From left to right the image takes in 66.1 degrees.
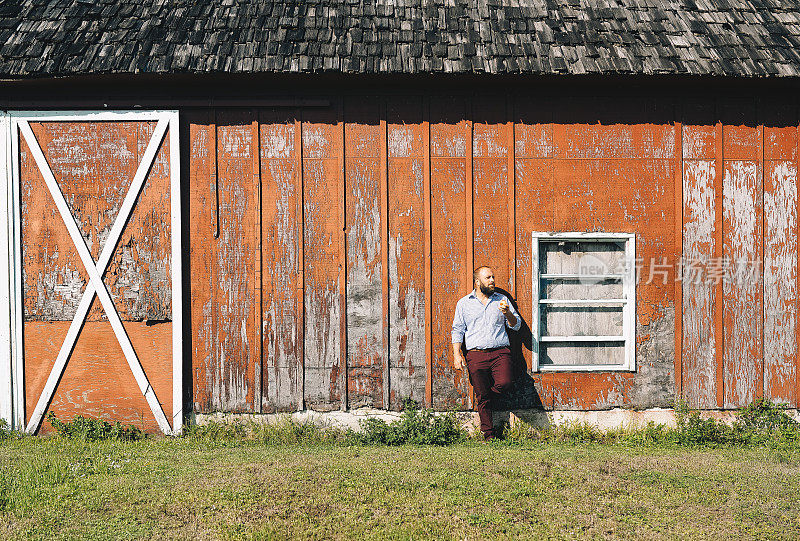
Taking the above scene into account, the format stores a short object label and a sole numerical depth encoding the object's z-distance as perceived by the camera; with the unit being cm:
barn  659
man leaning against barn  617
